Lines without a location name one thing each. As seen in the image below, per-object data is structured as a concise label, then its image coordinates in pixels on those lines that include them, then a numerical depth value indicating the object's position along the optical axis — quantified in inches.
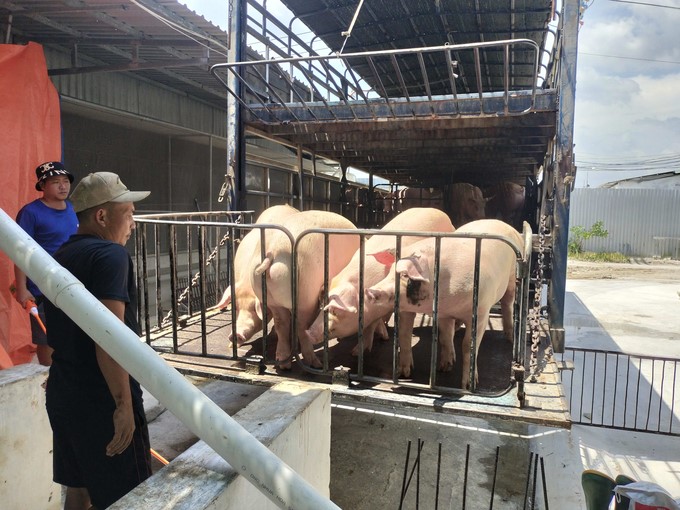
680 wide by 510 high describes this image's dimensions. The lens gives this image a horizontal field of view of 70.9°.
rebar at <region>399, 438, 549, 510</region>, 164.6
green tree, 1099.3
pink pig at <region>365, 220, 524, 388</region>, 136.2
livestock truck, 132.3
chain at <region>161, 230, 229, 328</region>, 190.4
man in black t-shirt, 88.4
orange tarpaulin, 225.8
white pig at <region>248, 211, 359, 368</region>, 143.3
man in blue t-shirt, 170.9
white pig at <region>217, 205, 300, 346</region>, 158.9
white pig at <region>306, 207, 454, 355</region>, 139.3
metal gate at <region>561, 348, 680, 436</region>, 255.4
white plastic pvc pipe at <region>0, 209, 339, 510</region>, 57.9
